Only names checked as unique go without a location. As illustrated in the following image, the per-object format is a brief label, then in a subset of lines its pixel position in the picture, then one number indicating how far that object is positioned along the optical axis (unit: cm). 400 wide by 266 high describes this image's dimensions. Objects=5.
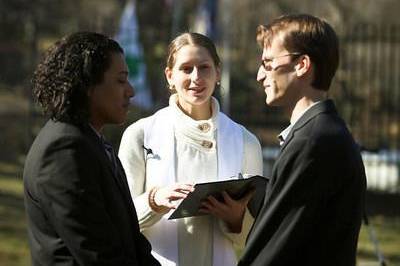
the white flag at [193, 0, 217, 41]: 2435
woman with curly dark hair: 592
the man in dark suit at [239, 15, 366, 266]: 571
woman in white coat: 766
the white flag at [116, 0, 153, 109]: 2617
